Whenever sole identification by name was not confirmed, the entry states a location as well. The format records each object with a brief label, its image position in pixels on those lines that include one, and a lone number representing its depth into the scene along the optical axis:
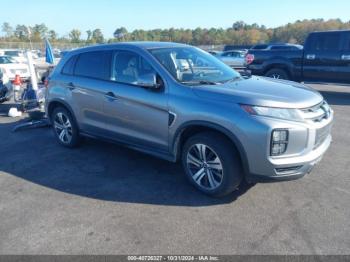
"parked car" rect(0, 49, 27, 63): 26.14
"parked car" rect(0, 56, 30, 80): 14.17
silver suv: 3.44
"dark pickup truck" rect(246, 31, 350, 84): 10.13
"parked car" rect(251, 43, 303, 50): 25.89
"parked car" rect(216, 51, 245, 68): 23.00
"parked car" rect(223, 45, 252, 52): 35.03
